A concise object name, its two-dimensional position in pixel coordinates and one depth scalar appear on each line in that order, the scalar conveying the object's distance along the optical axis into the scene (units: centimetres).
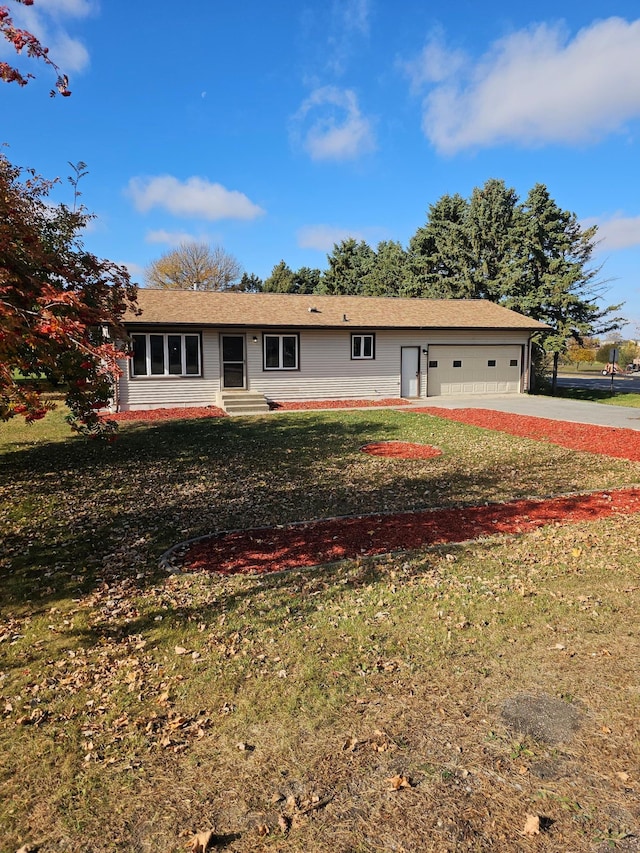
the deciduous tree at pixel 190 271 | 4800
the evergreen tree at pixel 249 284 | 5069
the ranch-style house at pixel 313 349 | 1819
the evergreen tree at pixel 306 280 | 4862
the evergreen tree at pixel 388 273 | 4004
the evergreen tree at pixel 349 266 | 4441
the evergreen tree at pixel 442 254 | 3431
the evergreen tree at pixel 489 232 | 3272
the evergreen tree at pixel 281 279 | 4772
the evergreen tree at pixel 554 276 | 2764
